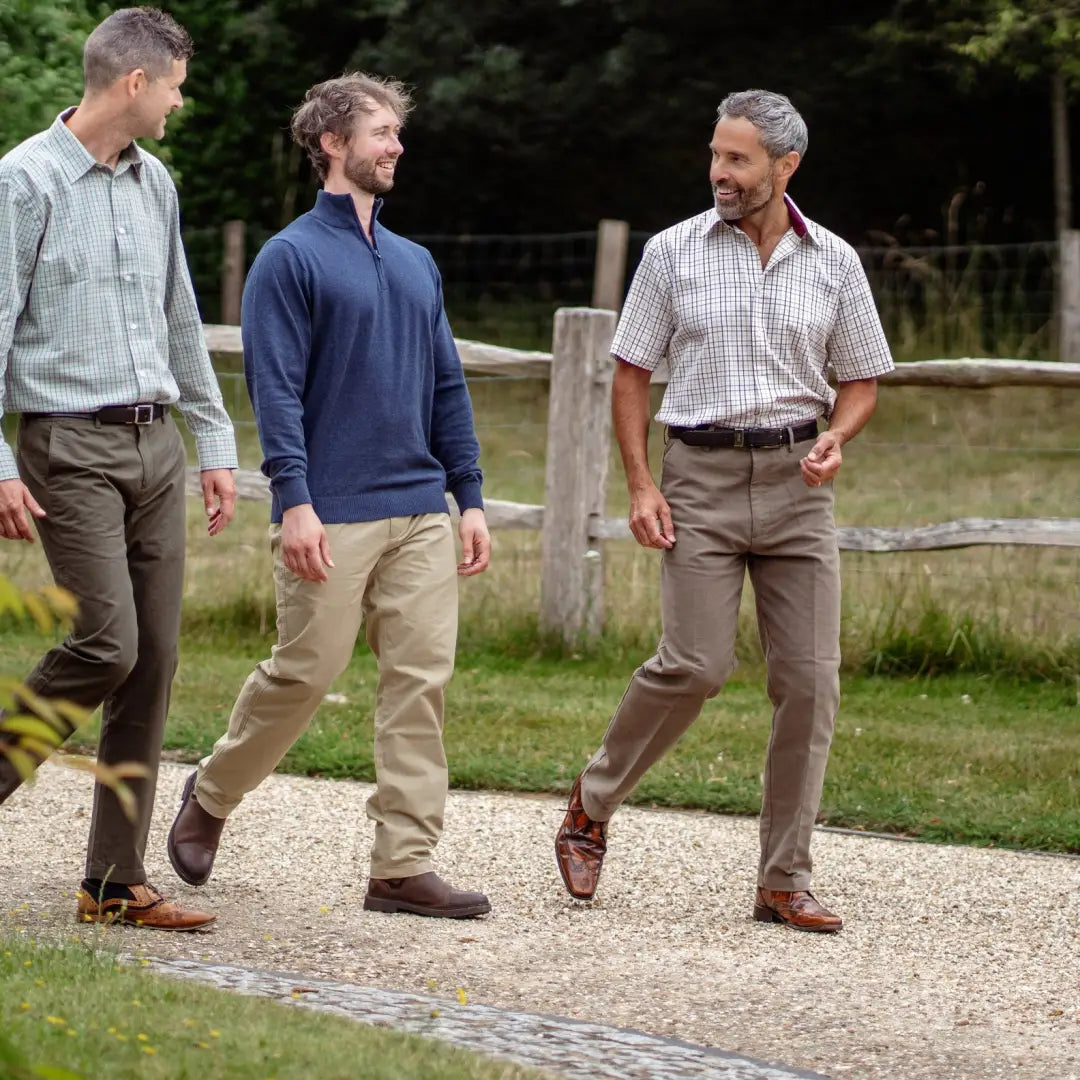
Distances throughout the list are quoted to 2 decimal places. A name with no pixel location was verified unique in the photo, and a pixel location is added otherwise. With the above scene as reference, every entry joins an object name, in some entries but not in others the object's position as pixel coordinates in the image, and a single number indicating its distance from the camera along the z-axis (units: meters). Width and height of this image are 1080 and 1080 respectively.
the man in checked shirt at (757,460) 9.18
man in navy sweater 8.71
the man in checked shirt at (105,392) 8.16
